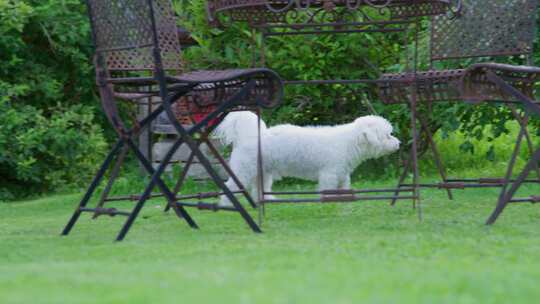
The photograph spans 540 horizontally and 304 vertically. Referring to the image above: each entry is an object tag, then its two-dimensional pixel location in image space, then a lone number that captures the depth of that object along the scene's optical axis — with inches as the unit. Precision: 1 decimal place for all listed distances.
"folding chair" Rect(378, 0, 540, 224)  301.9
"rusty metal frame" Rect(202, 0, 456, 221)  314.3
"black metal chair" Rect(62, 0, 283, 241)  287.4
